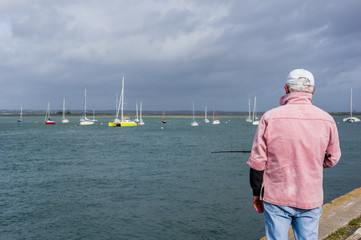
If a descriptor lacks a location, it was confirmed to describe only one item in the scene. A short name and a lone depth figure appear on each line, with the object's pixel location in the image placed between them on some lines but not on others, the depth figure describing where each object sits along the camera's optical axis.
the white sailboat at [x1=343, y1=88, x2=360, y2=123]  128.93
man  3.06
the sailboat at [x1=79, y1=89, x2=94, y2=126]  104.75
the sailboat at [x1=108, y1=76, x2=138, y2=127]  91.06
